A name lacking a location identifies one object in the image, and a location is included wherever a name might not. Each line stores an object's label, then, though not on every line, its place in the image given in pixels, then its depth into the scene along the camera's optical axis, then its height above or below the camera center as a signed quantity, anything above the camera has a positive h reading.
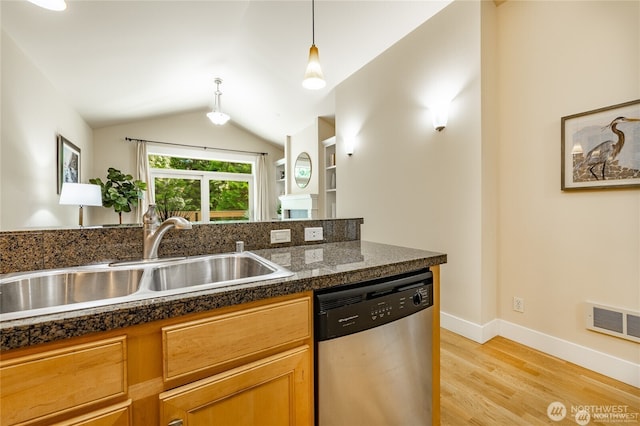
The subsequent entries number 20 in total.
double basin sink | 0.86 -0.25
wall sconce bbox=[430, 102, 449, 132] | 2.36 +0.86
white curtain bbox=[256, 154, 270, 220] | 5.86 +0.55
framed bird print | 1.60 +0.40
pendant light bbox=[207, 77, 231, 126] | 3.58 +1.32
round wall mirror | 4.77 +0.80
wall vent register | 1.60 -0.72
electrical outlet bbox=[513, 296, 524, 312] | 2.11 -0.77
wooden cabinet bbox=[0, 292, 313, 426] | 0.55 -0.40
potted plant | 3.65 +0.34
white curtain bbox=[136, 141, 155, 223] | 4.55 +0.73
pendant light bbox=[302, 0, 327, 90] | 1.74 +0.94
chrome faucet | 1.13 -0.07
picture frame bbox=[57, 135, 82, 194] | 2.76 +0.62
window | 4.88 +0.69
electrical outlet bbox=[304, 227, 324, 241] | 1.58 -0.13
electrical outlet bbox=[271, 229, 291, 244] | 1.47 -0.13
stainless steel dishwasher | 0.92 -0.54
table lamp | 2.41 +0.19
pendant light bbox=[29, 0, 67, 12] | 1.06 +0.86
